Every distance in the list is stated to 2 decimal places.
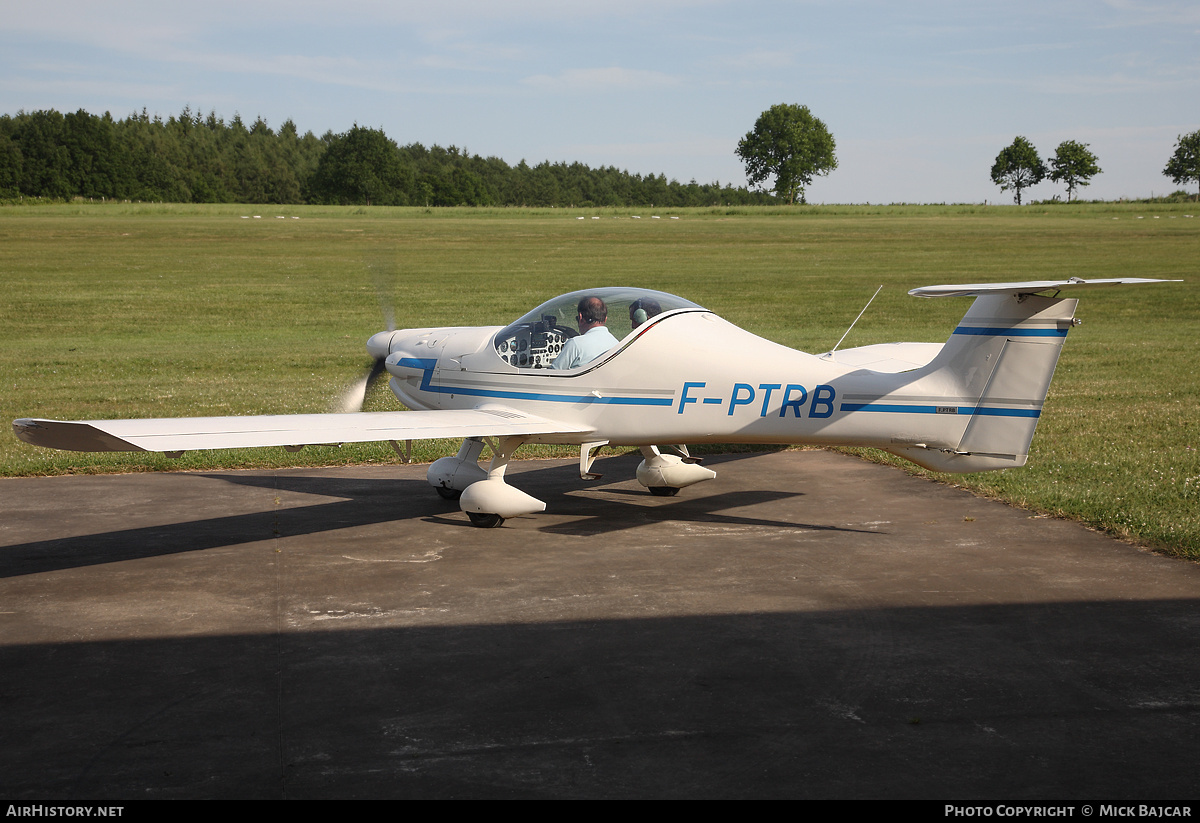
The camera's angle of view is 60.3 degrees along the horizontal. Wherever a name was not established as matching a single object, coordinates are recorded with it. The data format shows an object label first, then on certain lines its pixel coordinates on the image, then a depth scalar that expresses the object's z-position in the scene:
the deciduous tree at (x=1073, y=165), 144.62
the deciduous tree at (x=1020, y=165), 145.75
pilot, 9.04
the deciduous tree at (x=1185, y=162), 157.62
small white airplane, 7.62
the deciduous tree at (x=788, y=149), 143.62
